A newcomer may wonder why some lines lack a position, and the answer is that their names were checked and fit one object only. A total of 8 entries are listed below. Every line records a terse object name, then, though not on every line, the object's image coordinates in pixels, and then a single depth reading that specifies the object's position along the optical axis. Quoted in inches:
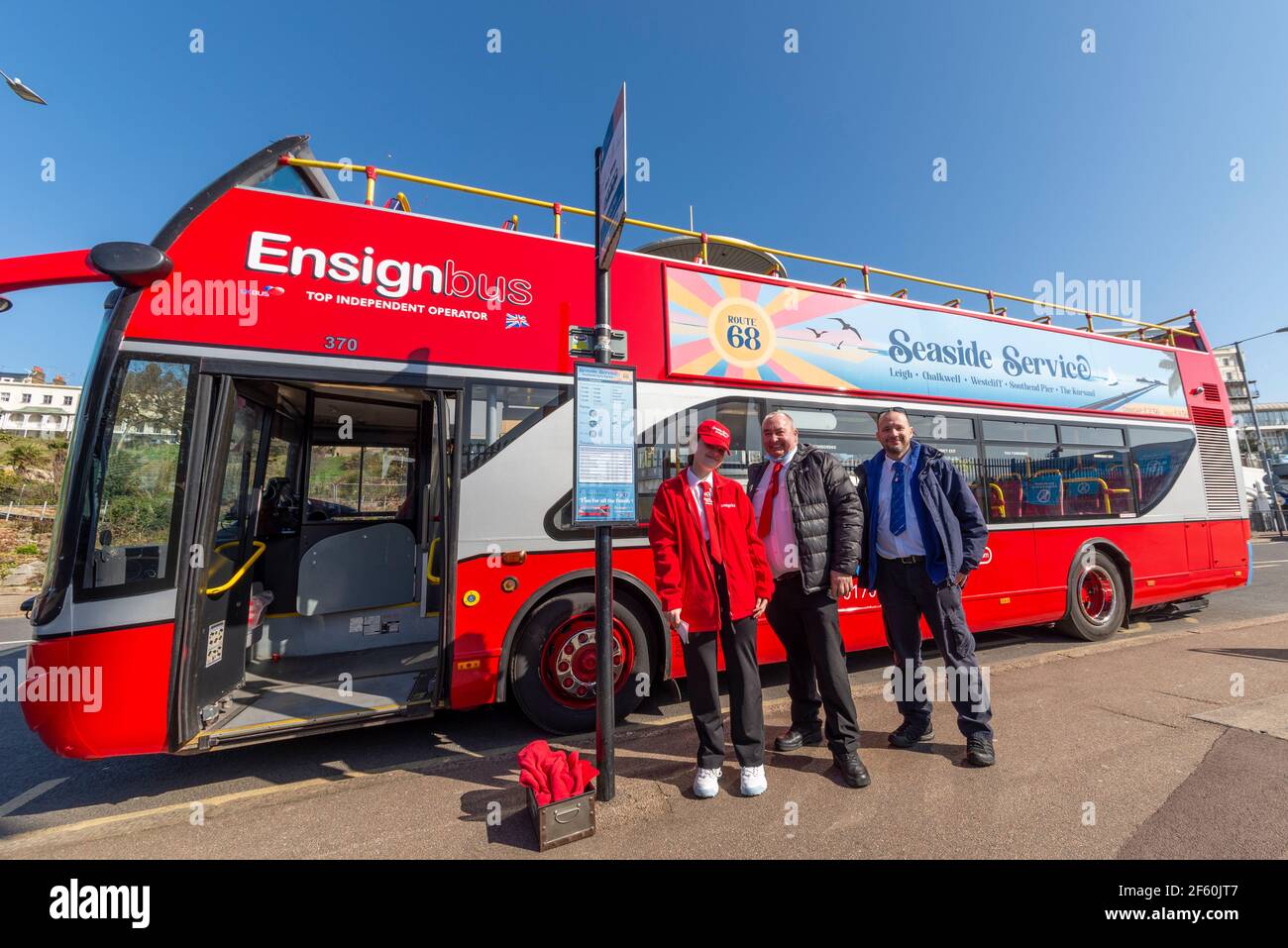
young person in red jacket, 113.9
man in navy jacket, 131.4
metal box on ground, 95.3
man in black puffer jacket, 122.5
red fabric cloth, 99.1
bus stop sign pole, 107.9
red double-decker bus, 114.3
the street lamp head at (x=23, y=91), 213.6
